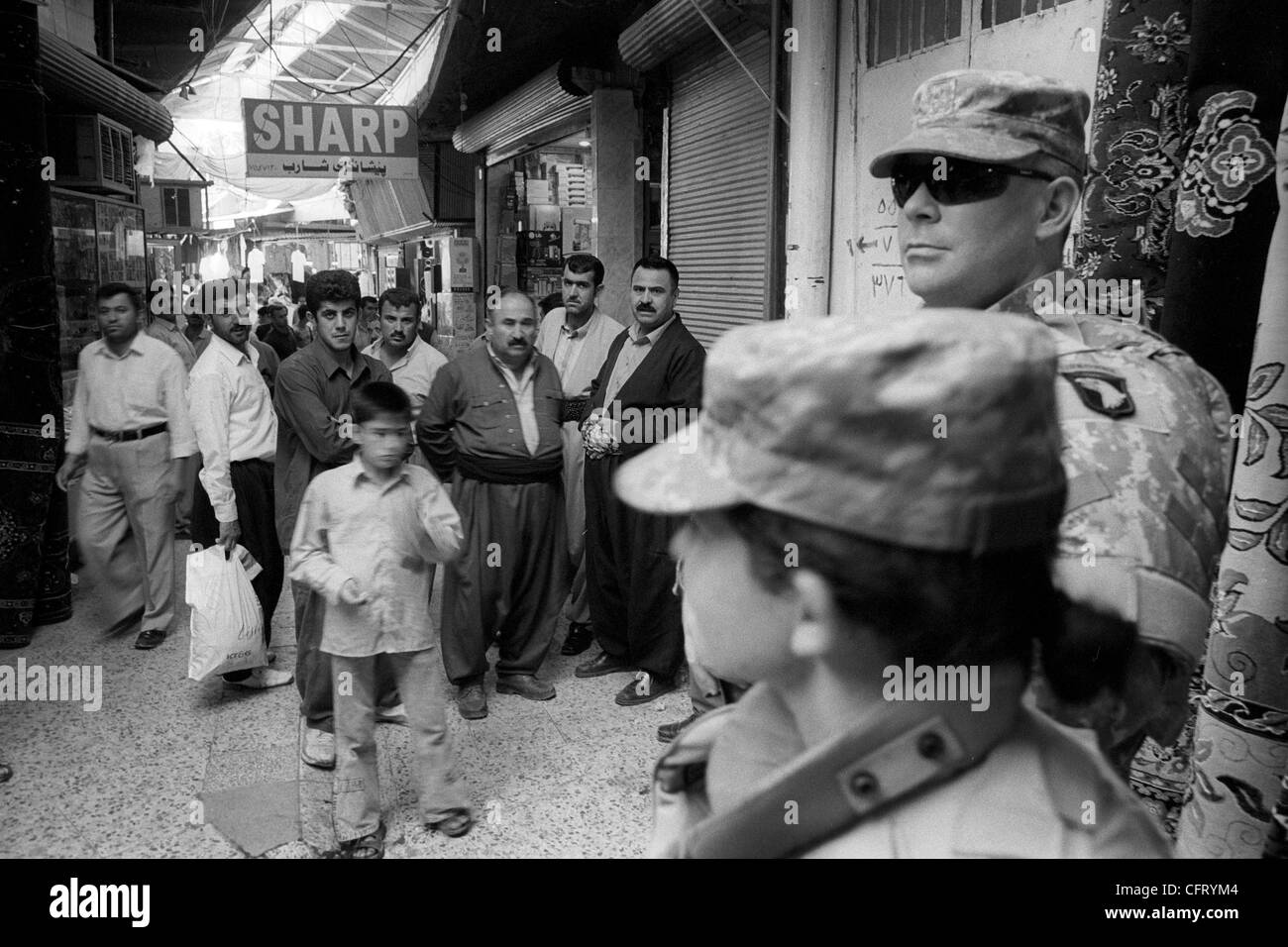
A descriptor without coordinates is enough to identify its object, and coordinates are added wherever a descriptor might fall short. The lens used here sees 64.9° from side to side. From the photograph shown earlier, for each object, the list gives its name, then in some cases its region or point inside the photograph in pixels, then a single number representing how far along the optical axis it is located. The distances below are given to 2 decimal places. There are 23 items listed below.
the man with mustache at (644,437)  4.90
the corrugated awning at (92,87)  7.36
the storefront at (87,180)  7.77
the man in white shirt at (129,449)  5.37
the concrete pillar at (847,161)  5.14
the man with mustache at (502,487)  4.87
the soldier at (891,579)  0.85
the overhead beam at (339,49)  14.10
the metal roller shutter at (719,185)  6.33
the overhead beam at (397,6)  11.21
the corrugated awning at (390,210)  15.92
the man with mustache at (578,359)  5.72
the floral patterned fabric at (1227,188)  2.39
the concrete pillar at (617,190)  8.87
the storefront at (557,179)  8.91
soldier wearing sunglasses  1.30
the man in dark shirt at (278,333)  10.49
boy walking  3.38
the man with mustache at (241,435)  4.84
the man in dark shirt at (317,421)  4.18
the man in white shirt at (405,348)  5.91
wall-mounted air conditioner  8.45
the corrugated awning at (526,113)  9.34
